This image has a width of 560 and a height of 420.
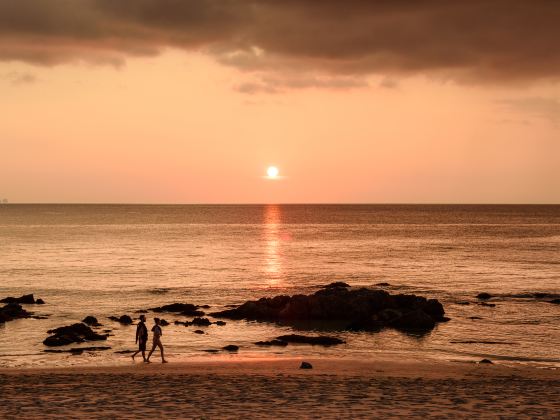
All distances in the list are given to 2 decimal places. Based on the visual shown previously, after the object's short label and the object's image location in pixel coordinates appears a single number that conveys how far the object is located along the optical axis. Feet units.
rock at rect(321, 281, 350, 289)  211.20
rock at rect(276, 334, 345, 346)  132.50
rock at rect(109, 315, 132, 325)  156.35
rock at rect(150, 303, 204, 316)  178.25
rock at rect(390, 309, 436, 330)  152.87
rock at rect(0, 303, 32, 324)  157.38
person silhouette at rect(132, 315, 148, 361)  106.65
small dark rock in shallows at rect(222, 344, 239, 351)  125.70
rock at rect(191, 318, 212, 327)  155.74
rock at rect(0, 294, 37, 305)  186.50
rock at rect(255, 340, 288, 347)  130.66
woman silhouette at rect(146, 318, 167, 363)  105.29
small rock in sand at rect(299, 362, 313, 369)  98.17
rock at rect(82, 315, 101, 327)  153.20
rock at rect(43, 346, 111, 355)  120.98
